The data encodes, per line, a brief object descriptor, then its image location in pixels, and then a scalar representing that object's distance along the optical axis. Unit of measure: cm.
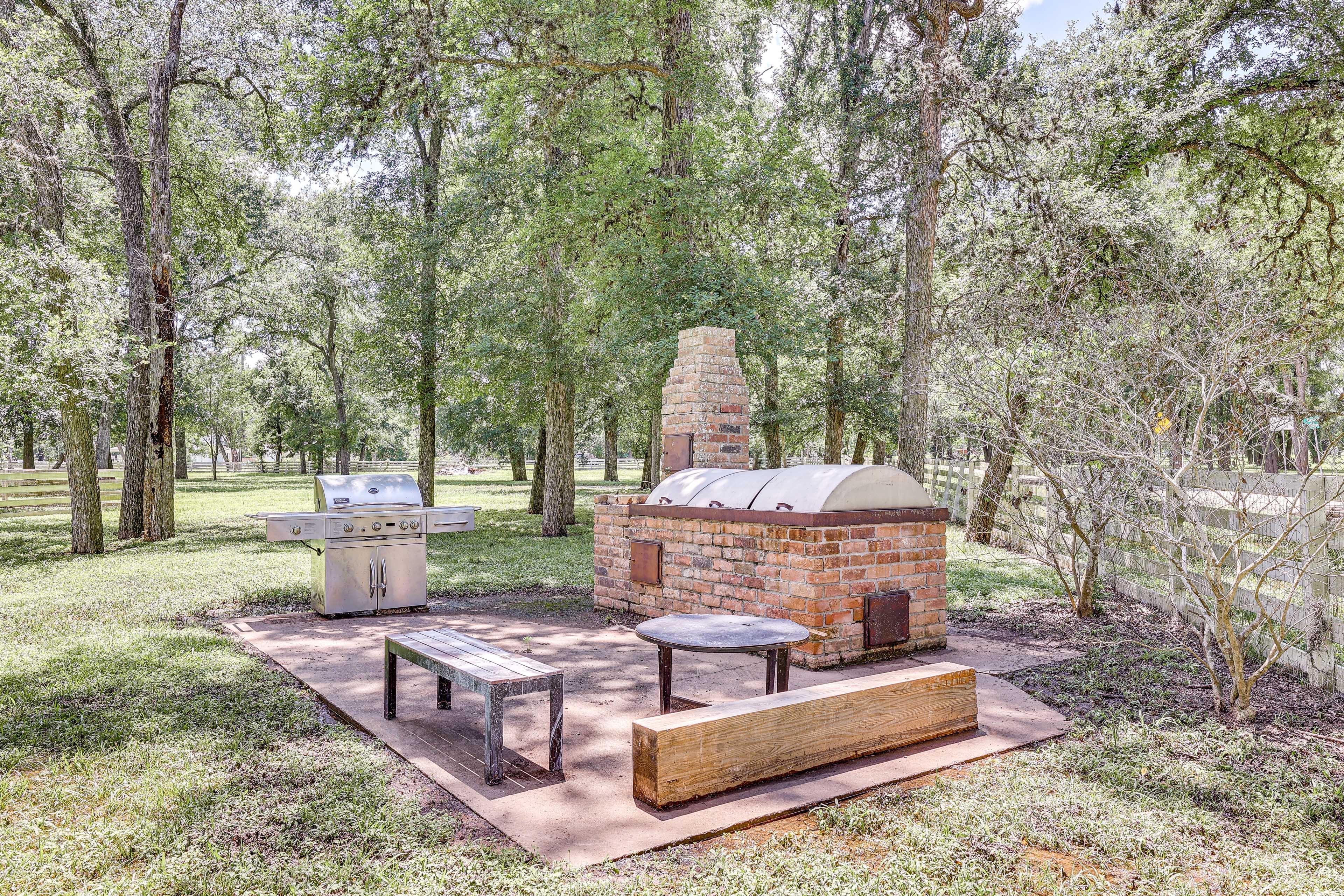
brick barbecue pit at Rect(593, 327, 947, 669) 506
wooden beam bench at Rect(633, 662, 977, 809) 294
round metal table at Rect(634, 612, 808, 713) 349
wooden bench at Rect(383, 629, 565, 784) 317
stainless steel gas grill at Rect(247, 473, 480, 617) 666
